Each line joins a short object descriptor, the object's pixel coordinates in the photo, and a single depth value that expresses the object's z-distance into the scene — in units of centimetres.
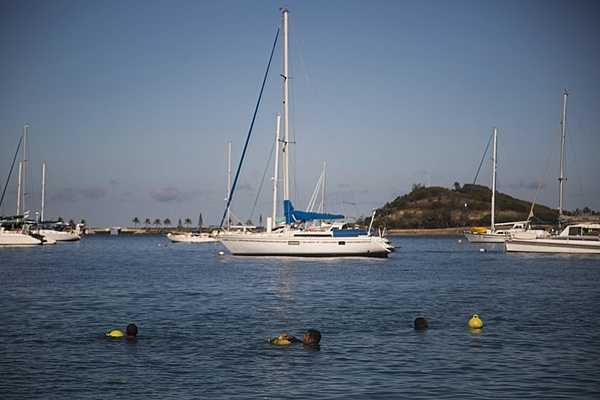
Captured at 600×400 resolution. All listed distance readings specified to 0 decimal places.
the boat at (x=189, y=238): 15669
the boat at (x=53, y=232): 13760
